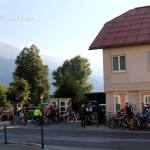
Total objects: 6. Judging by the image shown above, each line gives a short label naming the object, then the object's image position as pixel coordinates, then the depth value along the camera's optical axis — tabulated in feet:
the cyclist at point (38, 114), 75.58
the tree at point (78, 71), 230.43
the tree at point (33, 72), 198.07
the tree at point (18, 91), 151.25
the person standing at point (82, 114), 69.45
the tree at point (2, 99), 207.28
